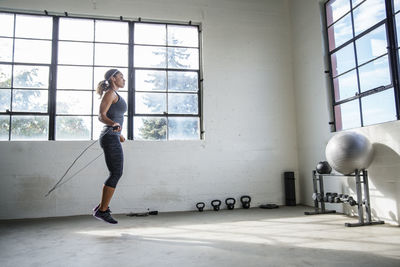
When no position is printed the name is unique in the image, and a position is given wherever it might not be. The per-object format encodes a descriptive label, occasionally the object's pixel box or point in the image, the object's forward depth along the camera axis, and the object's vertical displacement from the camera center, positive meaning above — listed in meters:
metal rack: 3.22 -0.45
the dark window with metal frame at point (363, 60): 3.29 +1.25
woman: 3.01 +0.22
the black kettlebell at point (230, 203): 4.65 -0.61
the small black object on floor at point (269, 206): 4.67 -0.68
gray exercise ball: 3.17 +0.10
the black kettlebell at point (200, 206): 4.55 -0.64
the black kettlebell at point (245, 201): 4.71 -0.60
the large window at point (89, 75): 4.48 +1.46
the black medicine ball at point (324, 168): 3.92 -0.08
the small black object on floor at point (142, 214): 4.27 -0.69
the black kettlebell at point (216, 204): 4.58 -0.62
